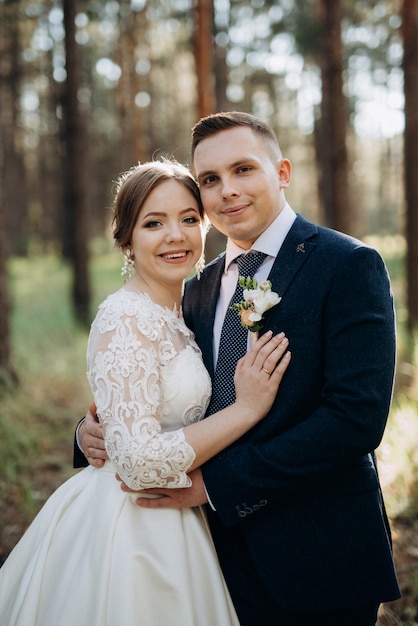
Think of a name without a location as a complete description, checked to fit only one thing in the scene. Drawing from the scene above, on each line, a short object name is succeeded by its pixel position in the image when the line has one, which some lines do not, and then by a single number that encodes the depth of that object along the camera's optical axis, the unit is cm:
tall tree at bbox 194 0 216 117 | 966
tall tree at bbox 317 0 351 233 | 865
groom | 222
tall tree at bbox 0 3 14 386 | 632
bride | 231
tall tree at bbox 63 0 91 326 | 1048
